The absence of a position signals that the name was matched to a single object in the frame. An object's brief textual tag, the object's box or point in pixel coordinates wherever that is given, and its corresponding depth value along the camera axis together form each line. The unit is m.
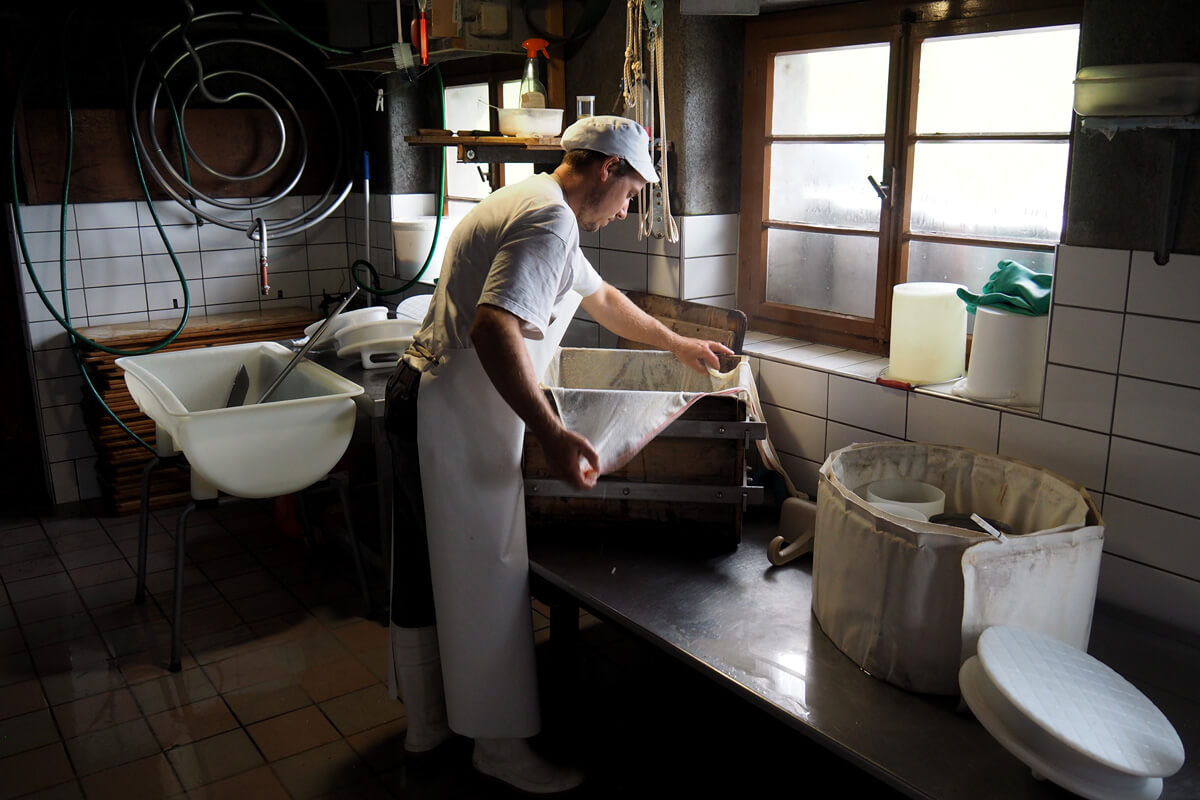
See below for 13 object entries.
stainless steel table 1.49
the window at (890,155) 2.26
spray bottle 2.97
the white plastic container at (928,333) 2.34
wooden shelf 2.87
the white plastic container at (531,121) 2.87
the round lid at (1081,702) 1.34
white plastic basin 2.66
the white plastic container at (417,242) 3.91
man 1.90
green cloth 2.12
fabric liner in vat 1.56
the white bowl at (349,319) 3.40
